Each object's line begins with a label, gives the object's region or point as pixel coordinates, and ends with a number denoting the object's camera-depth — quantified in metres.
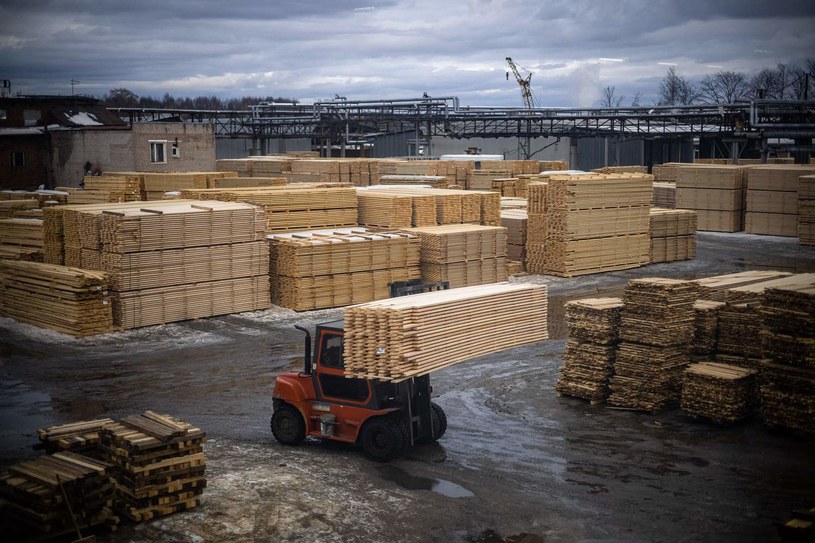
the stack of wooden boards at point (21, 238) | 24.00
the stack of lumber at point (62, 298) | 20.28
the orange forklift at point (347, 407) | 12.24
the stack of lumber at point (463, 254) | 24.56
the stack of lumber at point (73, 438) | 11.16
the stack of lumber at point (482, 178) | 40.69
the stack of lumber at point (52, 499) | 9.64
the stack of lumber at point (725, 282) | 16.27
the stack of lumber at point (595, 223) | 27.75
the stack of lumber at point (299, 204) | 24.89
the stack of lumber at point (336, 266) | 23.00
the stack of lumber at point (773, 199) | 36.06
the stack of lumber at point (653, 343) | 14.66
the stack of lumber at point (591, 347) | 15.17
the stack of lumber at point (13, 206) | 30.16
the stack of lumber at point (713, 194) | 38.03
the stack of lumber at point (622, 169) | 41.88
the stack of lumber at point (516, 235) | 29.20
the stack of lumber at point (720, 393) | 13.84
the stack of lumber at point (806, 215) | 33.75
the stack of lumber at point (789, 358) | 13.20
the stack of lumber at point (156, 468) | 10.37
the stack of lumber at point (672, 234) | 31.14
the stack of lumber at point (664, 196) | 40.84
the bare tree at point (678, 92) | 96.50
